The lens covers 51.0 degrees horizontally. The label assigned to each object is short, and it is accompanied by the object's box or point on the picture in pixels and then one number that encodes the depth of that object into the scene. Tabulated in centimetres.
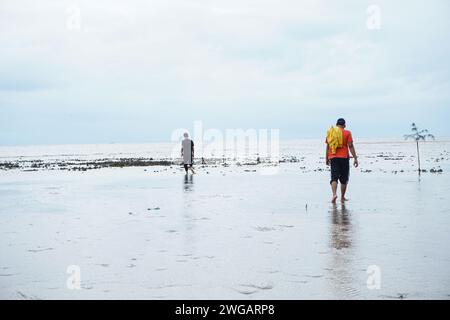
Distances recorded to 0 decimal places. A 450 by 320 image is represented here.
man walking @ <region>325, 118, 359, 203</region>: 1276
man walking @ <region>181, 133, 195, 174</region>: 2387
